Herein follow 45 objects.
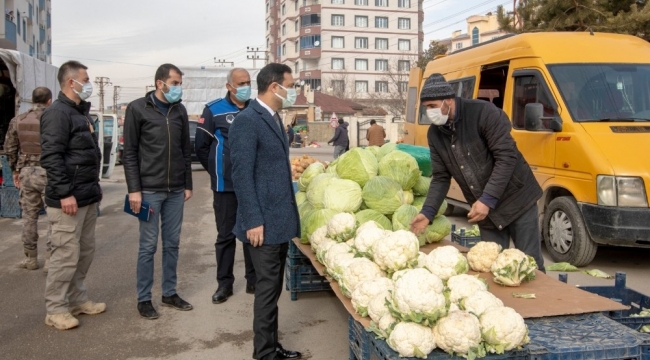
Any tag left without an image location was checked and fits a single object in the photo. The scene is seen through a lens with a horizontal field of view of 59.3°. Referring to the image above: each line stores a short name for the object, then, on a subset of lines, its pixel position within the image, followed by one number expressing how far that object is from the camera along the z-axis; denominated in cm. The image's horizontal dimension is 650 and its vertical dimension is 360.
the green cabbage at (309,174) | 696
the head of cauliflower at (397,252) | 396
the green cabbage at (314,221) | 551
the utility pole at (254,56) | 9025
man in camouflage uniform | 730
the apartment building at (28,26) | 2817
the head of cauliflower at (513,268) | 399
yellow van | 648
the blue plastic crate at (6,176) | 1093
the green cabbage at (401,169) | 600
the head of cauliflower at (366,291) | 344
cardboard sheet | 347
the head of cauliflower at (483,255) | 425
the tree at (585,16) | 1140
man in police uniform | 581
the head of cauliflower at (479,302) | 321
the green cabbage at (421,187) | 616
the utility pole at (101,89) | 8564
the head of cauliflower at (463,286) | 346
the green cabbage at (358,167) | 612
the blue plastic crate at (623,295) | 429
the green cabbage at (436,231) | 527
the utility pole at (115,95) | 10481
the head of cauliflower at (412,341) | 283
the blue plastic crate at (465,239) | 672
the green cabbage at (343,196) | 566
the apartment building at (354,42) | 8069
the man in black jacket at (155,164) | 526
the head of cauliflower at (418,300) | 301
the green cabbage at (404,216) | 535
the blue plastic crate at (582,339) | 301
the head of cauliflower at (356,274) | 382
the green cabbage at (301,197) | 665
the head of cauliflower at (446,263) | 384
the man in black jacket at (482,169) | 440
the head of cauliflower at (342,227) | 494
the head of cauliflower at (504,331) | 291
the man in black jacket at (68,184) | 497
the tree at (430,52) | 3521
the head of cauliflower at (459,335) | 285
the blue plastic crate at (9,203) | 1088
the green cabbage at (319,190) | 607
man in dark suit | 396
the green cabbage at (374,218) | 548
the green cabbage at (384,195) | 563
